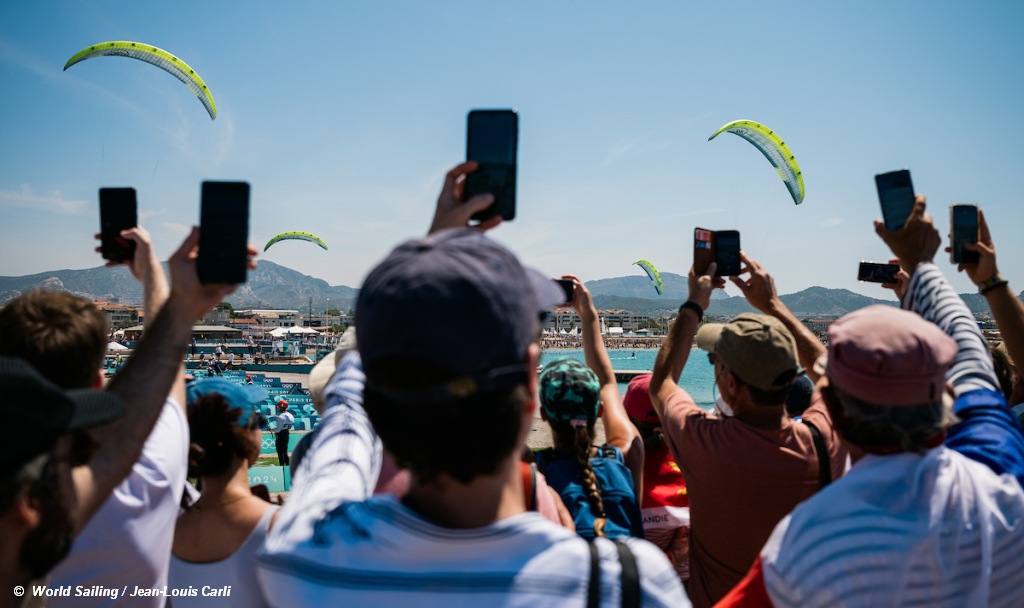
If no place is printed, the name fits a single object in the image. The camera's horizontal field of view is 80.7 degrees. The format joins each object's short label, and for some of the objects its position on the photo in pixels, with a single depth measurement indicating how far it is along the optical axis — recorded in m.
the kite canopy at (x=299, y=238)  35.66
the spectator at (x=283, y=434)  13.77
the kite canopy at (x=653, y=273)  43.66
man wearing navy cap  0.98
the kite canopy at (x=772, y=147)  16.58
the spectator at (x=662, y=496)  2.81
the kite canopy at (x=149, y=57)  14.47
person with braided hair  1.94
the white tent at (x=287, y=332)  89.81
